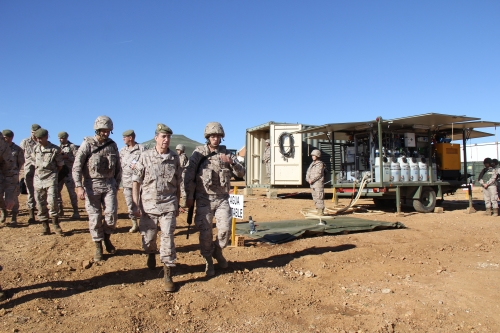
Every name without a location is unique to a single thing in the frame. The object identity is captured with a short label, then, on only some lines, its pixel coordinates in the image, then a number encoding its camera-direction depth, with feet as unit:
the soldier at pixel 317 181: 33.65
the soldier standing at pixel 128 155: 23.71
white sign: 20.35
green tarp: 22.80
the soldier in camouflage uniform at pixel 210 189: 15.83
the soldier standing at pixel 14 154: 26.02
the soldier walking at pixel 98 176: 17.85
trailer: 36.50
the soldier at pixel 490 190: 35.99
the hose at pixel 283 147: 50.62
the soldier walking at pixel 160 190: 14.67
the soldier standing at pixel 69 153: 29.35
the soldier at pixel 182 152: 34.50
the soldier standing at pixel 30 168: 27.17
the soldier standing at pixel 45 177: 22.76
